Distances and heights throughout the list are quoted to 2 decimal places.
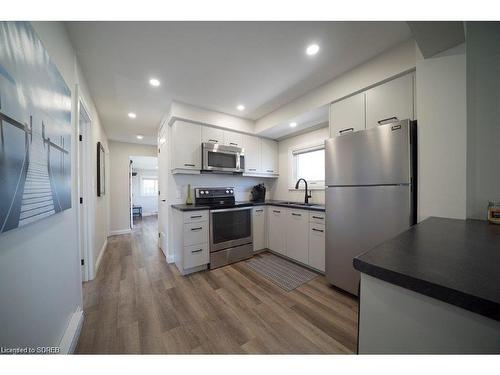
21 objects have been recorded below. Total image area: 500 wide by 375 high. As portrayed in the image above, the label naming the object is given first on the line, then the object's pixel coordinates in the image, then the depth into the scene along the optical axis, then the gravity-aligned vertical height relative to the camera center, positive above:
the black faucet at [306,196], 2.89 -0.17
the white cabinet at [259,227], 2.91 -0.70
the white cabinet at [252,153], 3.20 +0.61
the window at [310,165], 2.92 +0.37
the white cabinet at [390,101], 1.55 +0.79
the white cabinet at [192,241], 2.28 -0.74
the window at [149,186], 8.35 +0.03
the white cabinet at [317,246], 2.21 -0.78
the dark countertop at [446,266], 0.39 -0.24
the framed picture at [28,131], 0.62 +0.25
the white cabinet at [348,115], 1.83 +0.78
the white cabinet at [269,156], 3.42 +0.60
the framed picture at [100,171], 2.74 +0.26
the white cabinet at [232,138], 3.00 +0.84
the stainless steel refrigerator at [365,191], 1.47 -0.05
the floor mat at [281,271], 2.09 -1.15
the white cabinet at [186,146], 2.54 +0.61
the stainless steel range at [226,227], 2.49 -0.62
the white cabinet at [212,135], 2.78 +0.84
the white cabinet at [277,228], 2.75 -0.69
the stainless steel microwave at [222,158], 2.67 +0.46
